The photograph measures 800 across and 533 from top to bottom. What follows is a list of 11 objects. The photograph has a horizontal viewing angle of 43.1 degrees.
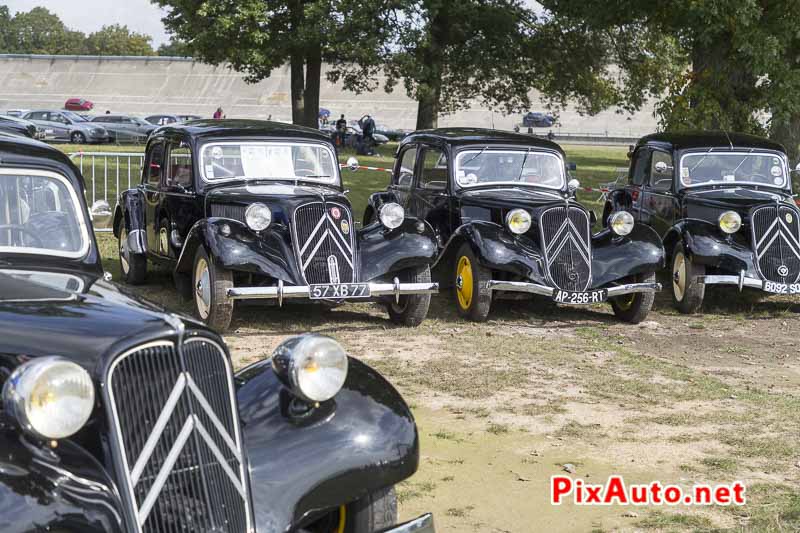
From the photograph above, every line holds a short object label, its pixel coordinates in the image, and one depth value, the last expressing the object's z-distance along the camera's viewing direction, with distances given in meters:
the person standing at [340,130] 39.00
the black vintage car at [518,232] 9.84
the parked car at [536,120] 59.38
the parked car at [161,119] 45.25
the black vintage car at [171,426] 3.13
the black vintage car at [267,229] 8.91
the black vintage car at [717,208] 10.67
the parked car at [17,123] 34.03
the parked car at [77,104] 66.12
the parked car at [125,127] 41.06
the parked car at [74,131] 40.31
